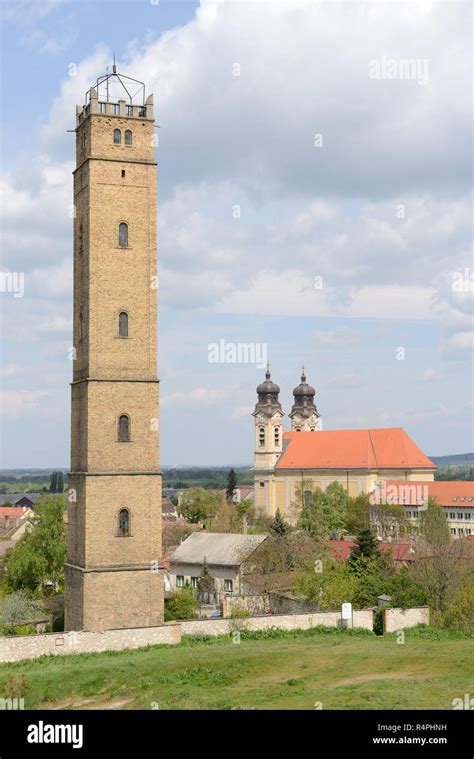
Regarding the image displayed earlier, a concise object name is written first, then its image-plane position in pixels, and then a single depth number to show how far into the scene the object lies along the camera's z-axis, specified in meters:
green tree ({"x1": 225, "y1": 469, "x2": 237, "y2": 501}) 126.05
